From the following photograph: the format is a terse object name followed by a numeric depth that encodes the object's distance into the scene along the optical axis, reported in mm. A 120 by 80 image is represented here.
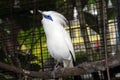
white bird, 1607
